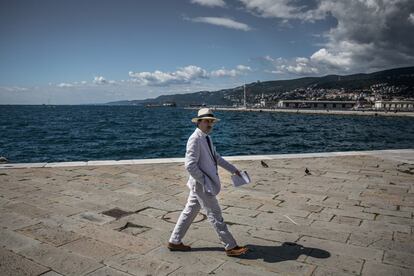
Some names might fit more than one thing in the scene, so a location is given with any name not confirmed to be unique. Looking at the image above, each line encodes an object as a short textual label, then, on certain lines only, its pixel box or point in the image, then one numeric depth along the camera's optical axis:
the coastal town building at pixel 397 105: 127.44
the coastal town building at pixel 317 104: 158.88
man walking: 3.45
